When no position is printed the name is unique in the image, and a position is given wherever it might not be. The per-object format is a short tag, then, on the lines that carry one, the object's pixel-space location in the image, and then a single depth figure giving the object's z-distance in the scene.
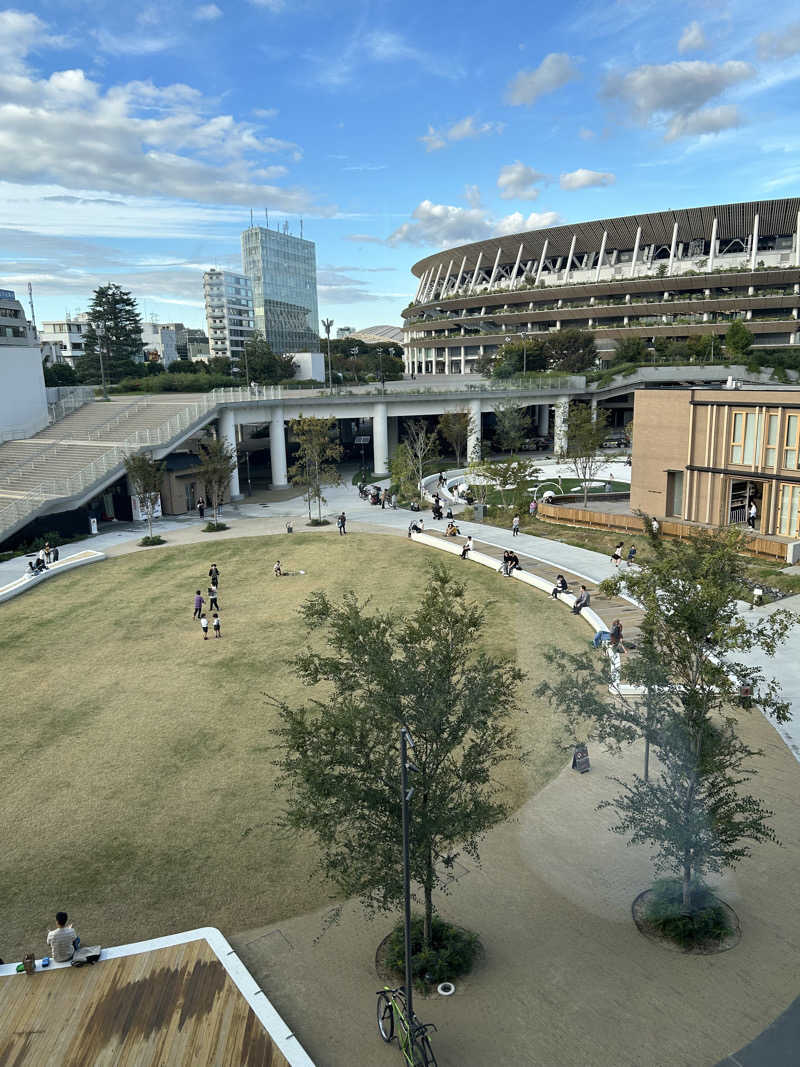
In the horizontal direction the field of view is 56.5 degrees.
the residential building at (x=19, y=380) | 52.78
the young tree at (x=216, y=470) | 44.12
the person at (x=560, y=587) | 28.95
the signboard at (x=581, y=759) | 16.94
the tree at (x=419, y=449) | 52.96
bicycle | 9.30
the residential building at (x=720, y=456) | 34.06
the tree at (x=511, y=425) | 64.56
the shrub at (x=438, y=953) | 11.12
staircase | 41.75
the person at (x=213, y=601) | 27.53
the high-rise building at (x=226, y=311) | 179.38
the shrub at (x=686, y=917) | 11.76
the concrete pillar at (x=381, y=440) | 60.28
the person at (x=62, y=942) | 11.19
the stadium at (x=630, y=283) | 94.62
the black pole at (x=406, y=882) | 8.79
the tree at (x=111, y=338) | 86.75
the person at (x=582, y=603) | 27.20
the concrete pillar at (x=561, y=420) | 69.44
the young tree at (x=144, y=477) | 41.16
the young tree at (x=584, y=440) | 50.97
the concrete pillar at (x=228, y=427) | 52.31
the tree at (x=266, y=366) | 86.19
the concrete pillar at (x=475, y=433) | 64.75
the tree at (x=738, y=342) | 78.75
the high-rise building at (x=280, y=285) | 182.88
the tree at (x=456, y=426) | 62.50
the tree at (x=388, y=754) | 10.55
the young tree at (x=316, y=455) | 45.53
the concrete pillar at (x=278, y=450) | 56.69
